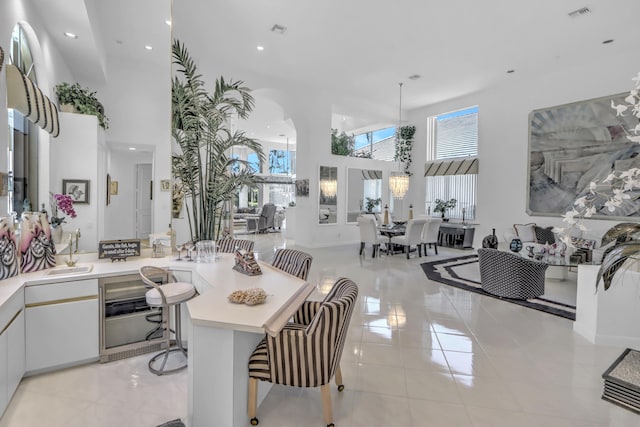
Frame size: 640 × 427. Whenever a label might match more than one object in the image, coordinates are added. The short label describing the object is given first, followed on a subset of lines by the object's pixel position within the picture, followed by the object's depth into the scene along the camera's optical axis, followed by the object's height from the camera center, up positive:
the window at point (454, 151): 9.14 +1.67
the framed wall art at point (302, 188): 8.96 +0.50
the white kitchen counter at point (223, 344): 1.79 -0.82
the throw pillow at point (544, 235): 6.82 -0.53
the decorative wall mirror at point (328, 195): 9.07 +0.31
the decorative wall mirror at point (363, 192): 9.78 +0.44
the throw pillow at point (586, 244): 5.64 -0.59
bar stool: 2.60 -0.75
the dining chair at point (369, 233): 7.49 -0.60
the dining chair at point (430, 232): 7.79 -0.57
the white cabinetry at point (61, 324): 2.51 -0.97
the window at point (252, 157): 15.98 +2.37
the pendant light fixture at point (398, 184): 8.45 +0.61
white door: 3.34 +0.02
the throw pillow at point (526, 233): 7.07 -0.50
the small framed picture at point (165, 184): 3.56 +0.21
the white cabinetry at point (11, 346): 2.09 -0.99
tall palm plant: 3.84 +0.70
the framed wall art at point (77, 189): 2.97 +0.12
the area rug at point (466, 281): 4.27 -1.25
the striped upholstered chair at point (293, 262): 2.97 -0.54
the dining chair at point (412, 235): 7.41 -0.63
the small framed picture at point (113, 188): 3.15 +0.14
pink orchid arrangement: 2.93 -0.05
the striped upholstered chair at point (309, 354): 1.89 -0.89
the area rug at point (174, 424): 2.07 -1.40
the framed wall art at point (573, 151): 6.34 +1.24
